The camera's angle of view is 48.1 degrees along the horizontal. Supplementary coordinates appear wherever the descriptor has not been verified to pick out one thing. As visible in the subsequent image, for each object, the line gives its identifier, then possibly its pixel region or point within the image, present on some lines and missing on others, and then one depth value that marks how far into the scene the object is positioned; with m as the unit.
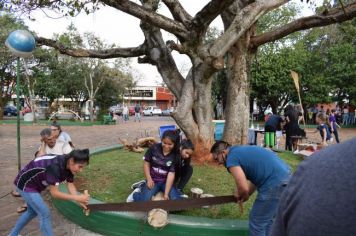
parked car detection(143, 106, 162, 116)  57.31
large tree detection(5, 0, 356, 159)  7.14
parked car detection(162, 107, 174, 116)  56.12
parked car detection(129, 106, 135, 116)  55.44
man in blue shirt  3.85
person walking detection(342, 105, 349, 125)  28.86
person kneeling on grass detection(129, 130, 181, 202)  5.46
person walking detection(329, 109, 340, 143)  15.54
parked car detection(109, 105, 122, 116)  53.48
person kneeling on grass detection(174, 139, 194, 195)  5.79
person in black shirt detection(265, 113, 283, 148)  12.19
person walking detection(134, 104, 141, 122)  36.30
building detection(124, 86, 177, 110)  85.62
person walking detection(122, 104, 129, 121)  38.77
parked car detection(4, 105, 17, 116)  47.46
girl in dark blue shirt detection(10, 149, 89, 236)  4.15
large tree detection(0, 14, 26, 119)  28.41
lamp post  7.09
